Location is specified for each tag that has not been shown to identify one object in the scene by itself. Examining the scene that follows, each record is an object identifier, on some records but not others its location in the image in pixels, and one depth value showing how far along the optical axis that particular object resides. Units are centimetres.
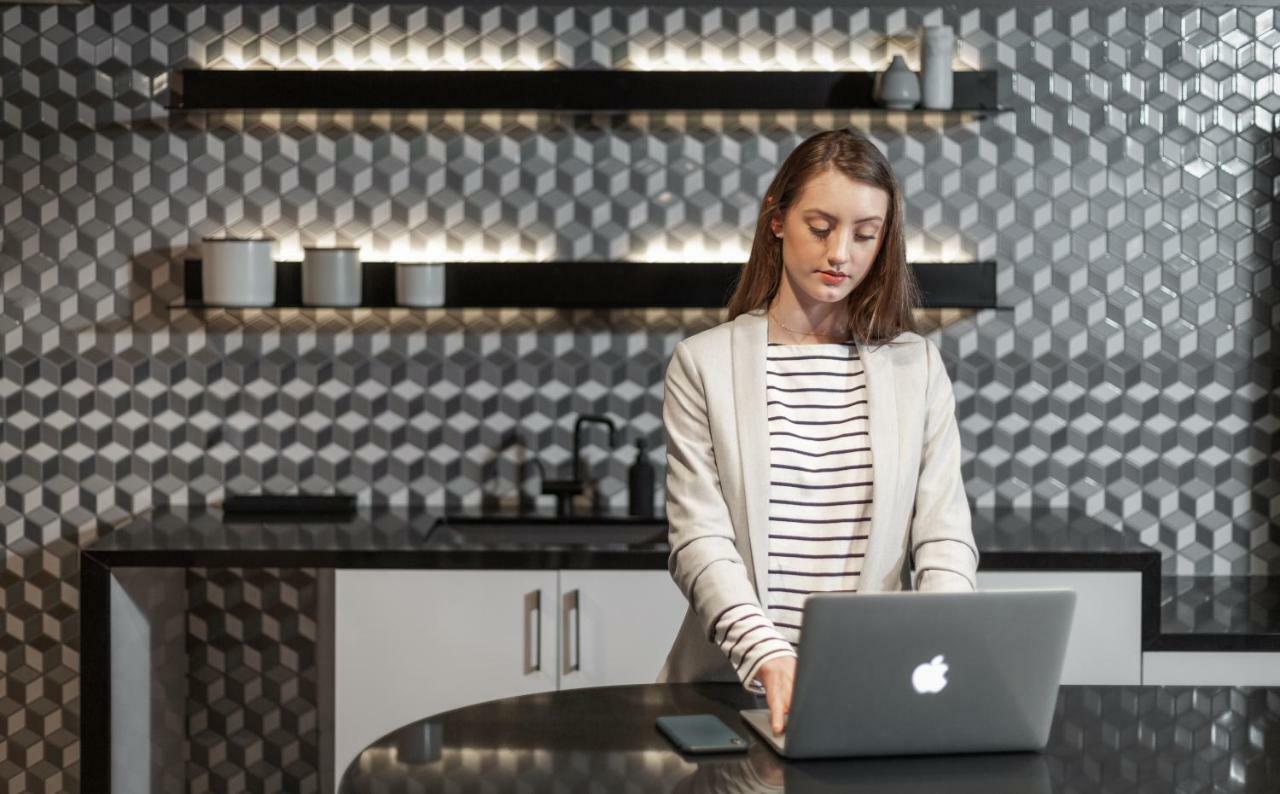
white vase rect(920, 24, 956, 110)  362
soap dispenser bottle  371
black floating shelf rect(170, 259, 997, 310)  371
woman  196
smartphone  162
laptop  150
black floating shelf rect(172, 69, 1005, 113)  365
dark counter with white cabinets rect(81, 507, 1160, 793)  322
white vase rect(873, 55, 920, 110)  357
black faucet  377
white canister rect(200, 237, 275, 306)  364
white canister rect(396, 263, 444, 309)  367
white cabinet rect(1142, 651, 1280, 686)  316
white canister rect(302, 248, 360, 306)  366
